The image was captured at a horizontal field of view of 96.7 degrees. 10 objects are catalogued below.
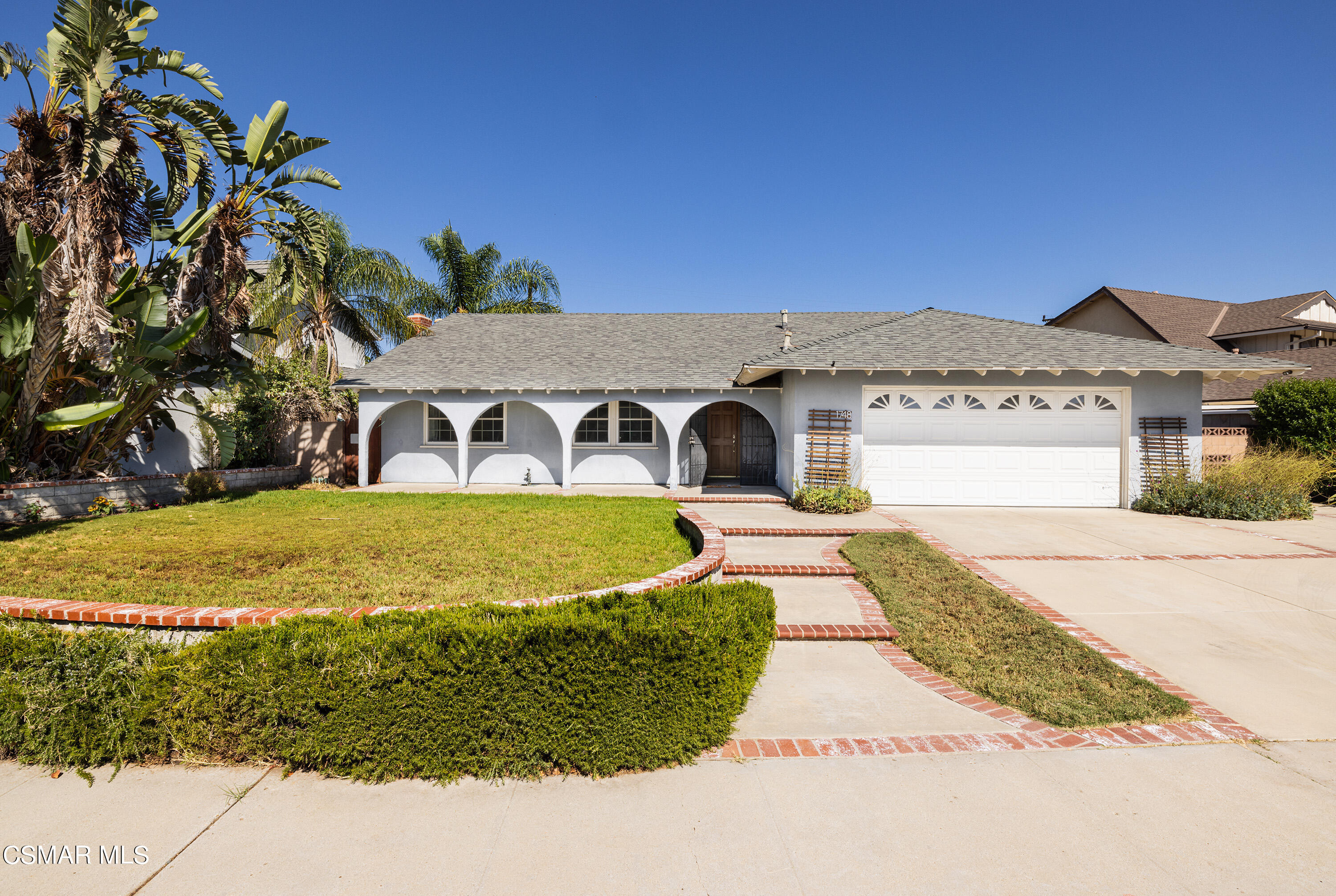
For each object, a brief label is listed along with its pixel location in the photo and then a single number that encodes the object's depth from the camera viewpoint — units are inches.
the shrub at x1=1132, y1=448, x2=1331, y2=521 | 428.5
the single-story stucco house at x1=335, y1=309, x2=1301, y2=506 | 469.1
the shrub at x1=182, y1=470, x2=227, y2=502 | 456.4
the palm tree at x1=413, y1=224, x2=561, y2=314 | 965.8
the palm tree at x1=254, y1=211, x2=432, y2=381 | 655.1
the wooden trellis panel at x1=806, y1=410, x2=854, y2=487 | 471.2
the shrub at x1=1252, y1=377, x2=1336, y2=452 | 523.8
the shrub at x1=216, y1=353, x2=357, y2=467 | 558.9
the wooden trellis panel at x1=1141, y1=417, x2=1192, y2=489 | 463.8
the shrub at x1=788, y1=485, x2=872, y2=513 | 432.5
